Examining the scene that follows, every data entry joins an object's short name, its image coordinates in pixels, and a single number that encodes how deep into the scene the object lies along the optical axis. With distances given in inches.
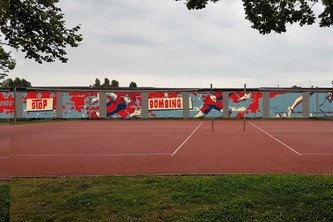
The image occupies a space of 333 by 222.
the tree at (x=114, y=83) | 3122.0
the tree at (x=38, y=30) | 262.8
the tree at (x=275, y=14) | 249.1
